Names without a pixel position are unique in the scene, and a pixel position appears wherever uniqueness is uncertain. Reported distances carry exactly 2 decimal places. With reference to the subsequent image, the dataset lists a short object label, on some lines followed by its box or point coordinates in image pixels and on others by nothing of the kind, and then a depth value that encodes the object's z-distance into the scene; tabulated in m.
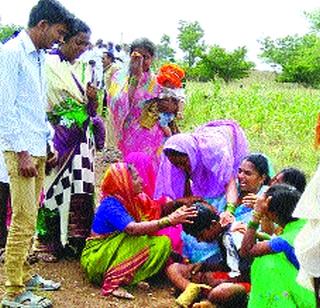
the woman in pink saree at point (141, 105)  5.36
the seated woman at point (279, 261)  3.03
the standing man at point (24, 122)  3.37
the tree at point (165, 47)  53.55
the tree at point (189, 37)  45.97
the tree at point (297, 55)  34.59
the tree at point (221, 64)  31.47
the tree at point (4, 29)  37.33
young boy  3.67
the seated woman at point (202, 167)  4.37
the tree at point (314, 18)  44.12
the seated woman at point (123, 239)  4.14
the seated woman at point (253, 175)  4.21
